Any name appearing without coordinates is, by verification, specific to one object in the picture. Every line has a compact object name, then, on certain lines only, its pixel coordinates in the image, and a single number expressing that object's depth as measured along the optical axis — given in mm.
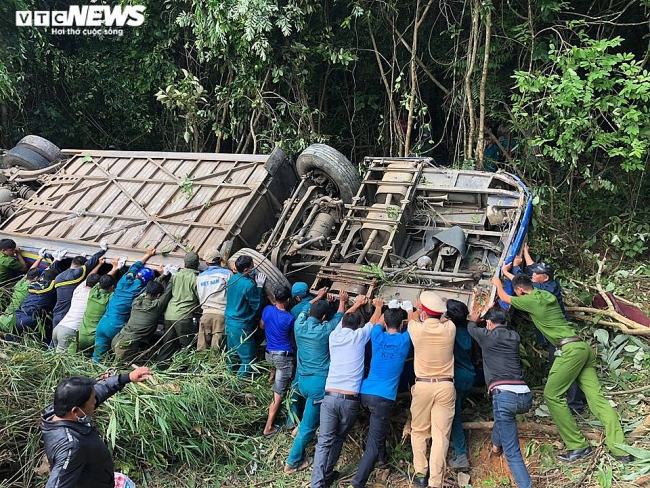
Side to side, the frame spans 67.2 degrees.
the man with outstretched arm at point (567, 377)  4000
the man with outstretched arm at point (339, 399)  4066
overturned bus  5215
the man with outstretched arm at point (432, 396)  3934
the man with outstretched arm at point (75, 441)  2695
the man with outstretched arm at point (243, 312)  5090
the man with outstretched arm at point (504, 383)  3877
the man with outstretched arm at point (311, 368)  4355
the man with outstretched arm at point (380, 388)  4043
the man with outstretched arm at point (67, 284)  5945
